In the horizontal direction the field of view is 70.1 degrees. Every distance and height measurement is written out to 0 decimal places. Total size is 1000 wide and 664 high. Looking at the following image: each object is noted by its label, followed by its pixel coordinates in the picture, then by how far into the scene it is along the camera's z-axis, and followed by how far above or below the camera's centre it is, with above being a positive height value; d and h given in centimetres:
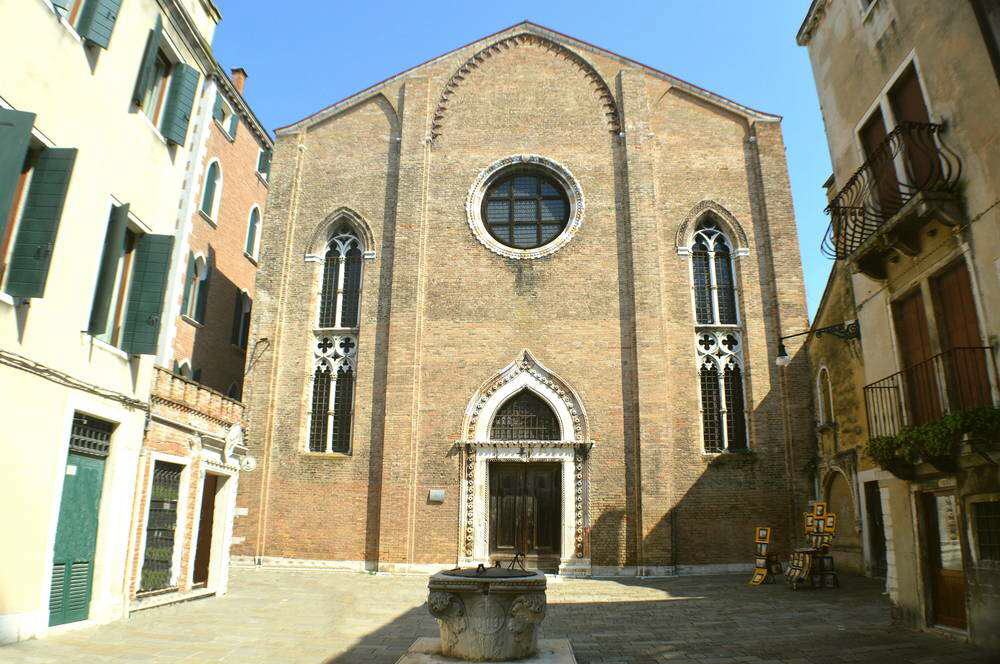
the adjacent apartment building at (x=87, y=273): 781 +301
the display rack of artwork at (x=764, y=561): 1473 -89
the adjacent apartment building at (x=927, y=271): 808 +310
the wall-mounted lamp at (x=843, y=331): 1480 +383
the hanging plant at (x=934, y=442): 761 +87
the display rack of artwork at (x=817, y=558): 1349 -74
